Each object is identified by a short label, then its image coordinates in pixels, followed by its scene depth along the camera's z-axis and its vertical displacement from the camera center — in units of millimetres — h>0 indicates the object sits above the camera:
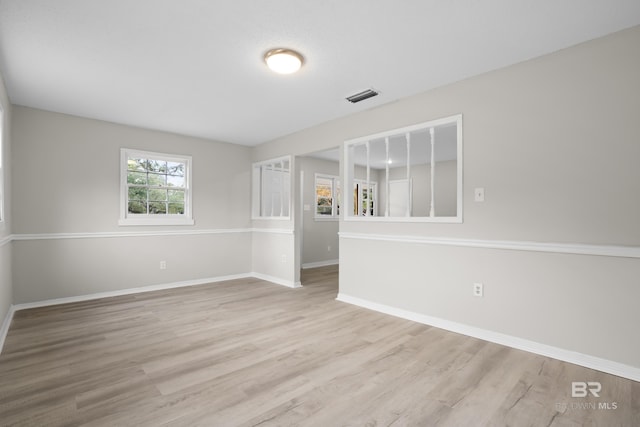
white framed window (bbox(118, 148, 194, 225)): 4730 +408
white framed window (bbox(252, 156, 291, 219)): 6094 +435
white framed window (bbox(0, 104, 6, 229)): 3051 +461
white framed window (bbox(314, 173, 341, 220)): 7535 +426
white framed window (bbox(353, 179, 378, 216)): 8031 +558
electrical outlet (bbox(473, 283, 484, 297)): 2979 -719
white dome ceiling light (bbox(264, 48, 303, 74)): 2625 +1325
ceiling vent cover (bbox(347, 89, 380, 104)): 3449 +1347
